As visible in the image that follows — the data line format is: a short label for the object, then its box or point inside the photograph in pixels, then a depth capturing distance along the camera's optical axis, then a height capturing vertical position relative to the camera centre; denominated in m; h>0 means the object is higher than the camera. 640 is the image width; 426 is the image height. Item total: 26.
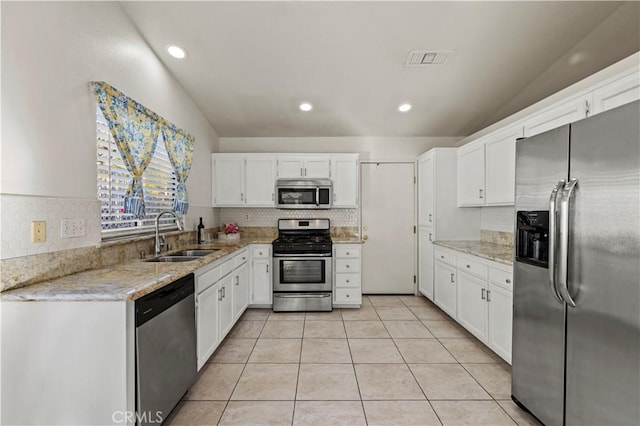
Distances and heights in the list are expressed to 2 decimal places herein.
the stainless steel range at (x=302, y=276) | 4.07 -0.84
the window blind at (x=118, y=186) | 2.29 +0.19
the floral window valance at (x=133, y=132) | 2.21 +0.62
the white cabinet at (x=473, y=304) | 2.87 -0.90
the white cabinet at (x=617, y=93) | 1.79 +0.70
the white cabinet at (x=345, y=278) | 4.18 -0.88
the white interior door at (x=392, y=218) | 4.85 -0.12
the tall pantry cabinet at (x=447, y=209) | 4.05 +0.02
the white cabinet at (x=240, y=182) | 4.47 +0.39
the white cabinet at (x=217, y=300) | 2.41 -0.81
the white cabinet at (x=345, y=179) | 4.45 +0.43
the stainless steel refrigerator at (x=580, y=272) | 1.35 -0.30
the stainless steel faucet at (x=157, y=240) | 2.69 -0.27
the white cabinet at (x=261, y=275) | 4.11 -0.84
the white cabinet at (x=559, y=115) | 2.15 +0.71
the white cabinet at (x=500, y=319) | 2.50 -0.88
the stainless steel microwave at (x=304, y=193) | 4.37 +0.23
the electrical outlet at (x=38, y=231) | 1.70 -0.12
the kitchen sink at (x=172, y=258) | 2.70 -0.44
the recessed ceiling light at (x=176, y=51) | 2.93 +1.47
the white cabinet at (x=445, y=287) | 3.48 -0.88
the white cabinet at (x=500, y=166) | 2.95 +0.44
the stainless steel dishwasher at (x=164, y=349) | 1.59 -0.79
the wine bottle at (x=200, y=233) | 3.89 -0.29
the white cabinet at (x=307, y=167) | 4.45 +0.59
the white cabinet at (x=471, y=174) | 3.49 +0.42
